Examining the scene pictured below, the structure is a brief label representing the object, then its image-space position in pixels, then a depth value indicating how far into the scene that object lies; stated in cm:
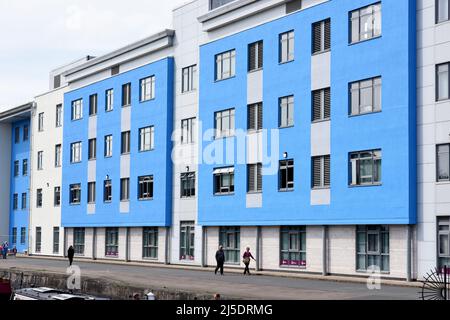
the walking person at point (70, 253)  5047
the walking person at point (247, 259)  4019
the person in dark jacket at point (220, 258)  4050
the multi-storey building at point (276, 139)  3328
